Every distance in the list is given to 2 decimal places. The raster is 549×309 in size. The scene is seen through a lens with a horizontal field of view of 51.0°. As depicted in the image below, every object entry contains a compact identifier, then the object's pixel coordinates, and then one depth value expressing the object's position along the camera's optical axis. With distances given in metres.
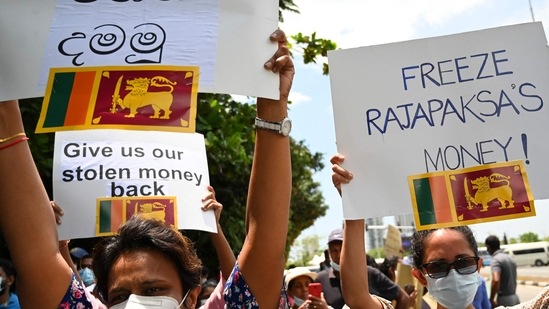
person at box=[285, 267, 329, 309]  5.07
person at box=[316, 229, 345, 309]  5.02
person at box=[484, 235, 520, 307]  7.09
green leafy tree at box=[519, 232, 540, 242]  83.69
